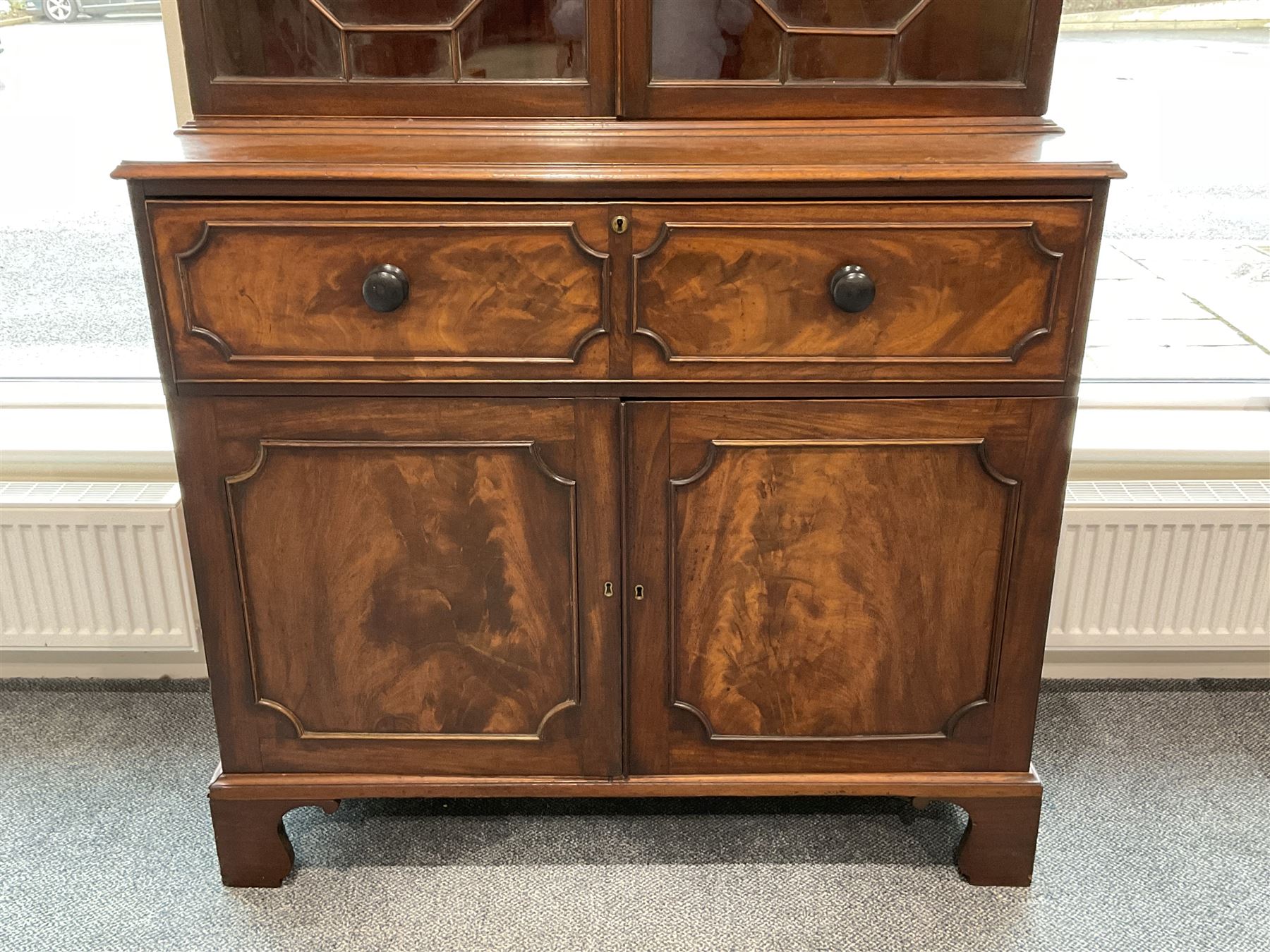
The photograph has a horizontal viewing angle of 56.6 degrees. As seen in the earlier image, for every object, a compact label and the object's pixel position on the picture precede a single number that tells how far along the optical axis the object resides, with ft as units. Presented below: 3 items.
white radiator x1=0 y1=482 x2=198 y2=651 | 6.82
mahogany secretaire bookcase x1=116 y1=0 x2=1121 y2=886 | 4.75
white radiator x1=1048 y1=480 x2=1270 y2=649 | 6.83
